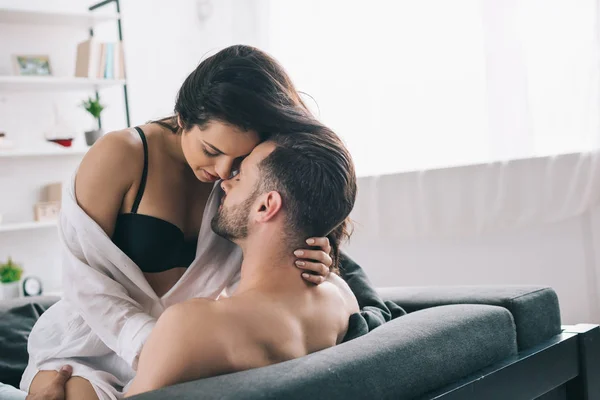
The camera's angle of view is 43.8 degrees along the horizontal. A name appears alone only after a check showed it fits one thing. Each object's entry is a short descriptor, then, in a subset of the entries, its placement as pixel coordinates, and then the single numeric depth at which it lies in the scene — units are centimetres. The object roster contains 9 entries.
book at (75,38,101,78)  436
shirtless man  123
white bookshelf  433
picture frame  436
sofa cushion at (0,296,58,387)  212
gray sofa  113
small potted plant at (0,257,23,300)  407
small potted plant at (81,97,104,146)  437
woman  159
